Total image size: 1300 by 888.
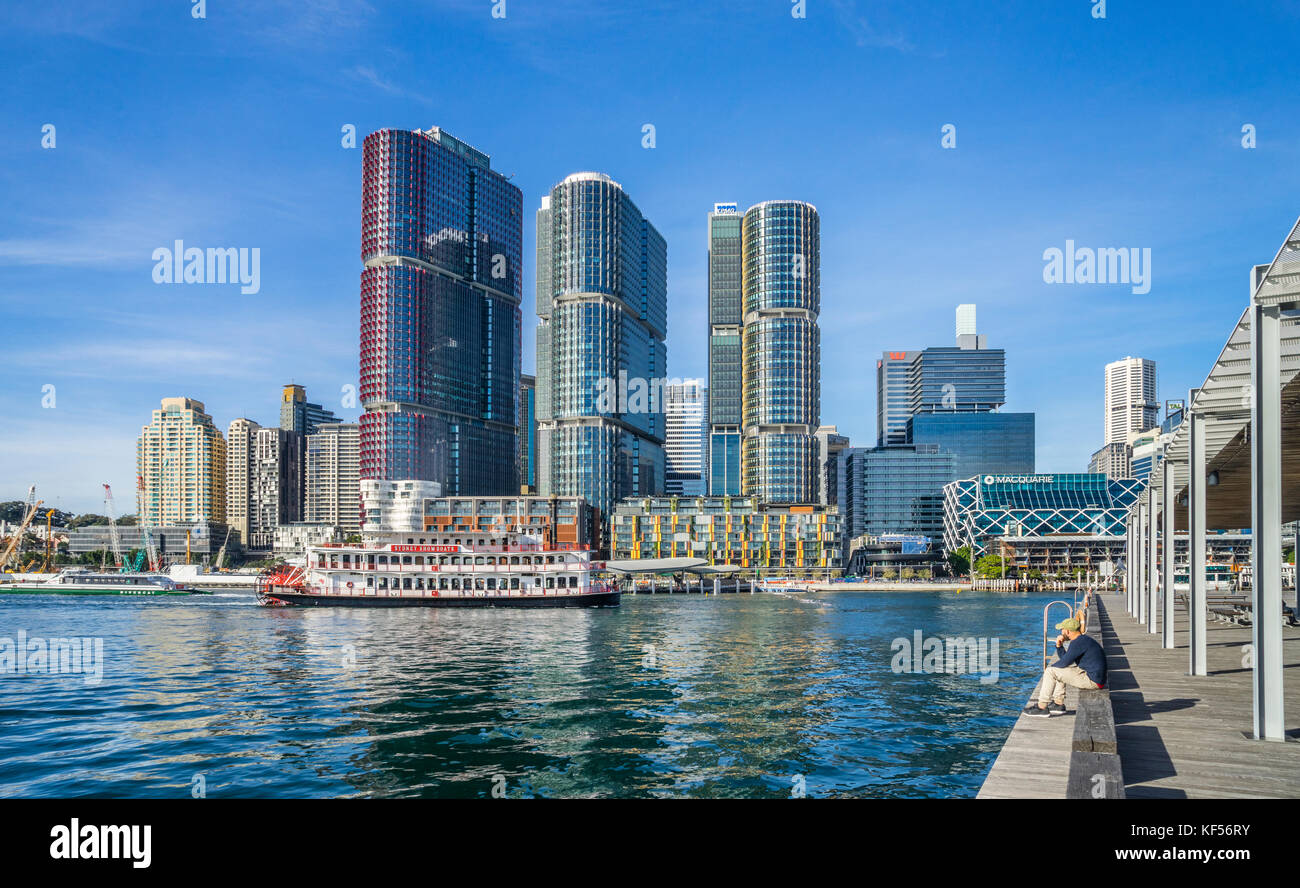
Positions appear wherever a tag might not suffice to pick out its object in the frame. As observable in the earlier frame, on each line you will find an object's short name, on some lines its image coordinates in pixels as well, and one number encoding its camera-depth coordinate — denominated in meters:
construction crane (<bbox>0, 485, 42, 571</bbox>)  176.75
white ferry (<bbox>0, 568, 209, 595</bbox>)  130.98
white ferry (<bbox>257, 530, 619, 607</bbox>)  102.56
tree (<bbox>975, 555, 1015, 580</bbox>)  192.00
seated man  17.86
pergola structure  15.49
